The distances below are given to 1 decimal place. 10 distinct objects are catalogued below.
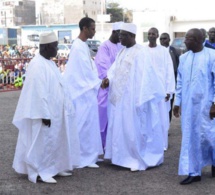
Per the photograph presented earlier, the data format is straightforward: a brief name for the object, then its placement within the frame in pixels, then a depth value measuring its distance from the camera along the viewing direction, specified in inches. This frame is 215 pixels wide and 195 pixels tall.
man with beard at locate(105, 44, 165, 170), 238.4
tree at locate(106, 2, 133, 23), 3762.3
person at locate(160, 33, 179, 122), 324.2
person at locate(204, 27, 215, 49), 316.9
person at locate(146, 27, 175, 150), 287.1
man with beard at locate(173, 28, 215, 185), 206.1
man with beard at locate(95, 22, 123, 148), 269.7
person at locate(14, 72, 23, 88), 669.3
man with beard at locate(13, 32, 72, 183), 213.3
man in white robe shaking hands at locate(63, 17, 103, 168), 247.0
